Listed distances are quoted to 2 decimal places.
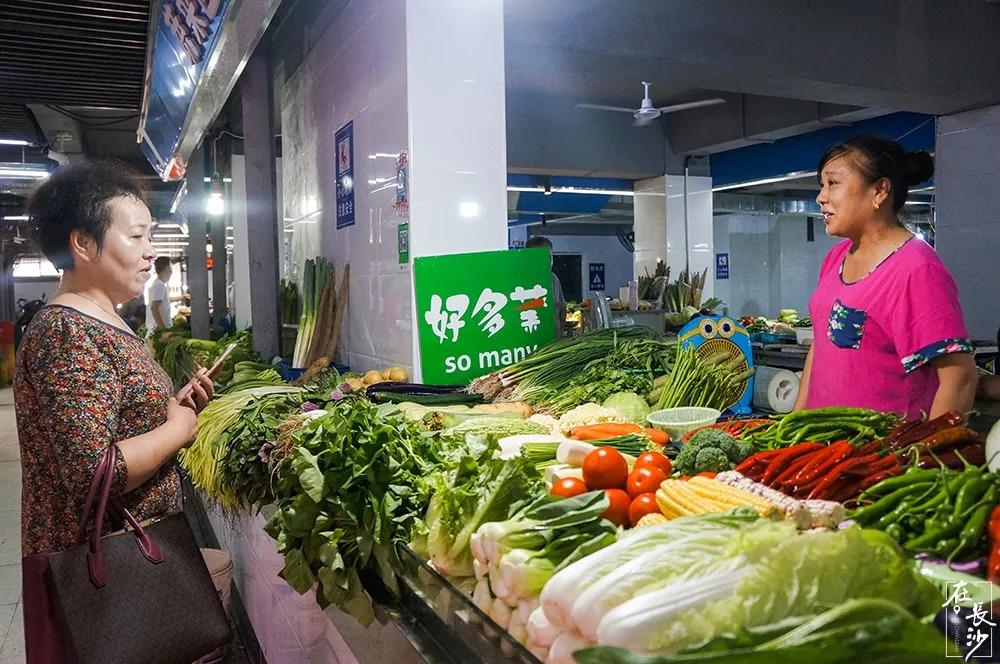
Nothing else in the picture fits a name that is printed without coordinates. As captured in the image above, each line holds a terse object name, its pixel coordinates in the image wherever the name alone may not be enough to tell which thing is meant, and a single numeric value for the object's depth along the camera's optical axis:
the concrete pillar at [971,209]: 7.91
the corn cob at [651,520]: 1.59
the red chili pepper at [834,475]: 1.64
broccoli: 1.90
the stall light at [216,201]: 9.53
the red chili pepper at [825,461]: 1.70
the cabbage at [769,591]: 1.01
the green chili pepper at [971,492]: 1.38
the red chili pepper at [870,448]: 1.80
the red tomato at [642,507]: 1.71
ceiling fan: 8.48
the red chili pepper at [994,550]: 1.21
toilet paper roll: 3.53
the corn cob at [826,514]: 1.47
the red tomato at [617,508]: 1.75
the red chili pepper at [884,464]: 1.65
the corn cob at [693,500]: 1.56
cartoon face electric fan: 3.33
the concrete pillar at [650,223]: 12.73
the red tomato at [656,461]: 1.94
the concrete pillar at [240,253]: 8.48
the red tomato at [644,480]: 1.80
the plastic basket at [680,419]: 2.59
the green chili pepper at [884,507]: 1.47
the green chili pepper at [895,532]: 1.40
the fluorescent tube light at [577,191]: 12.66
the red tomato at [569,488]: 1.79
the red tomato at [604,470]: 1.82
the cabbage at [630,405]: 3.09
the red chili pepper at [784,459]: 1.79
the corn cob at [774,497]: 1.44
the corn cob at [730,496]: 1.54
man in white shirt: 11.09
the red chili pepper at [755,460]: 1.87
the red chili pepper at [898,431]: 1.83
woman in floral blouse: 2.21
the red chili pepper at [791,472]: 1.74
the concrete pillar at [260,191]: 6.35
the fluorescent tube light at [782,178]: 11.72
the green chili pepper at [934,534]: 1.35
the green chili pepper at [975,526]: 1.32
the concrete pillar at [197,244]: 9.30
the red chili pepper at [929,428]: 1.78
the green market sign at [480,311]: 3.79
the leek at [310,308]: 5.25
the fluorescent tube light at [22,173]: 10.34
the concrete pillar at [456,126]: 3.80
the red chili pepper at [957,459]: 1.63
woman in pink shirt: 2.63
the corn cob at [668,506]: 1.60
